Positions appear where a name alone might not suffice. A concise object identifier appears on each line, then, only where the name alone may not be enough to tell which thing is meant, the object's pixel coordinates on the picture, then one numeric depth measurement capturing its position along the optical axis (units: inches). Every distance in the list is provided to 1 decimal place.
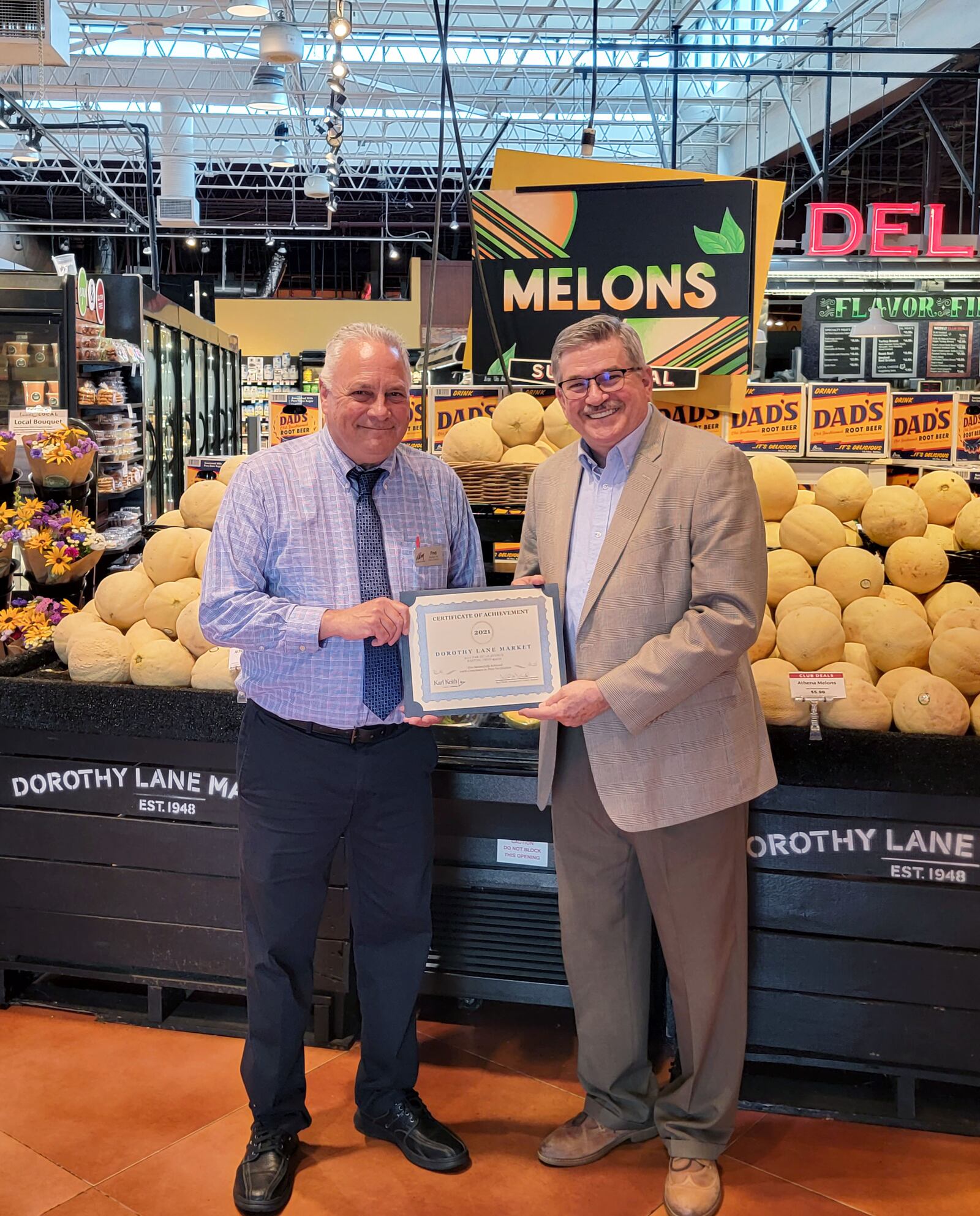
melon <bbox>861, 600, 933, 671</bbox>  110.3
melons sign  134.4
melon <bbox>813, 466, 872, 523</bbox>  127.7
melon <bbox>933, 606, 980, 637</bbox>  110.9
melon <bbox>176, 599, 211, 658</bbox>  117.4
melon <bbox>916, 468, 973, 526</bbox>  131.3
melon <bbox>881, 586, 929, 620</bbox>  117.8
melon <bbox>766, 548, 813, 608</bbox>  117.8
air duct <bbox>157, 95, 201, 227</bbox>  579.5
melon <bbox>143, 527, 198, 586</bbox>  126.5
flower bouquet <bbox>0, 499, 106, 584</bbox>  142.1
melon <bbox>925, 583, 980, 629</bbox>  117.4
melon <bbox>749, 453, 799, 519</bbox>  128.8
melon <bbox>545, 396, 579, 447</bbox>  134.5
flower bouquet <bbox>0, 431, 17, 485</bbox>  144.9
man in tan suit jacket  85.3
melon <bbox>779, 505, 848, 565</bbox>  120.0
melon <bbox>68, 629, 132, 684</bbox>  117.4
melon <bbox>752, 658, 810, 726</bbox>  105.0
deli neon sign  443.2
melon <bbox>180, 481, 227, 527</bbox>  134.4
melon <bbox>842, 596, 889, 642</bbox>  112.1
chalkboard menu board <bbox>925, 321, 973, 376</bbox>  394.6
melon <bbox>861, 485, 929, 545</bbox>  123.8
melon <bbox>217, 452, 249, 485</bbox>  141.8
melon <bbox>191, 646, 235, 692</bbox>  114.6
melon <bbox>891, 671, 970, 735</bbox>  102.0
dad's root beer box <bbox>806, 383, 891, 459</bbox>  246.7
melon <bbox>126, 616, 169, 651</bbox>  120.3
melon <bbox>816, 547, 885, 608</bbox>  115.5
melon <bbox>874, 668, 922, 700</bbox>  107.7
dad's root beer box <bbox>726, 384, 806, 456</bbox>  249.4
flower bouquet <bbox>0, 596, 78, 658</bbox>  131.4
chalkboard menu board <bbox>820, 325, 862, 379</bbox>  398.3
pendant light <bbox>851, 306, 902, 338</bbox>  398.3
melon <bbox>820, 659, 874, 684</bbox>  104.6
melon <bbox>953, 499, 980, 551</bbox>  123.9
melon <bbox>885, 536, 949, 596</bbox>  120.0
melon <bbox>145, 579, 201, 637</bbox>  122.0
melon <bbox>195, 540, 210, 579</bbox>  126.5
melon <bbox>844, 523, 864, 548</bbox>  128.0
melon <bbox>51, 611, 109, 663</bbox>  121.4
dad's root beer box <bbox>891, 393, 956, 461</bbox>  265.6
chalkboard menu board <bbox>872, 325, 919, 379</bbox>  392.5
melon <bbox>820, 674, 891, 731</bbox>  103.5
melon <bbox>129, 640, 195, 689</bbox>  116.3
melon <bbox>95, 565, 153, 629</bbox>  124.3
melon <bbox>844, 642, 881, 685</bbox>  109.7
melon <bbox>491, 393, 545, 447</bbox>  132.9
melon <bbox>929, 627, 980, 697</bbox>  105.5
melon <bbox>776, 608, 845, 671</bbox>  106.8
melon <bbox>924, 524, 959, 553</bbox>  127.1
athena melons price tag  102.8
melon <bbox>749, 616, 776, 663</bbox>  111.6
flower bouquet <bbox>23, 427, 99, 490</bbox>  156.0
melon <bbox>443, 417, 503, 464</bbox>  130.0
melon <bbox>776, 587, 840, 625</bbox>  112.0
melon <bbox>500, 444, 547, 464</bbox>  129.0
